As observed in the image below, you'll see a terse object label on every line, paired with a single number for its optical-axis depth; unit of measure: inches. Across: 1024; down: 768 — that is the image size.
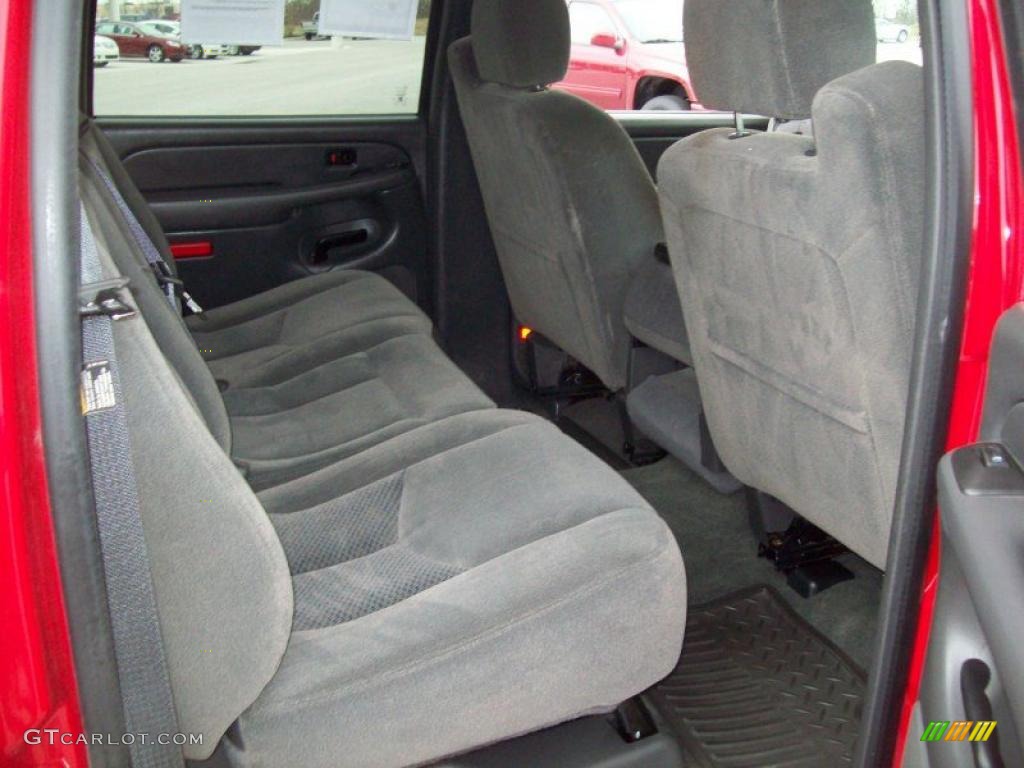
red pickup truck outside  118.2
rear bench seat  42.1
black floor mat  61.4
